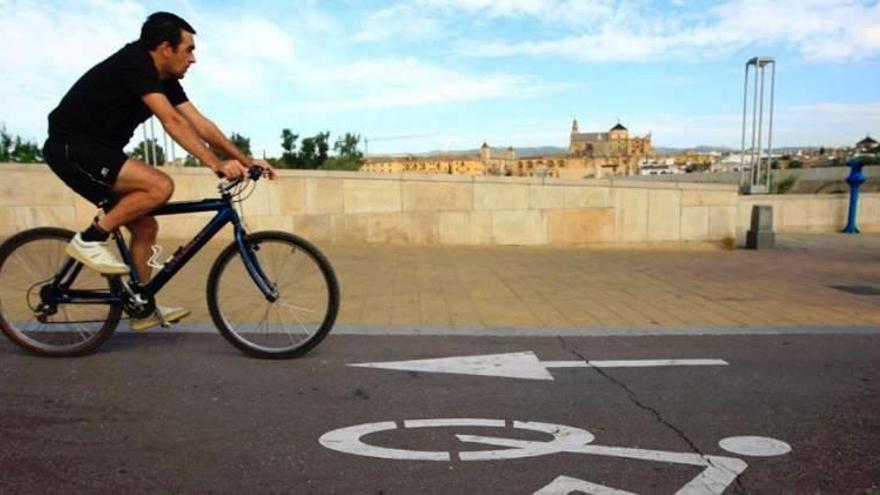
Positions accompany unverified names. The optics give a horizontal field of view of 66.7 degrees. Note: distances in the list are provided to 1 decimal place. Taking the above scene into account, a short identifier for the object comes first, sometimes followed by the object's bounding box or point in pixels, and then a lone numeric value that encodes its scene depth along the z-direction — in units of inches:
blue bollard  568.1
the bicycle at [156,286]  162.4
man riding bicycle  148.3
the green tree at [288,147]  1299.2
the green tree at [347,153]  1312.7
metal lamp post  761.6
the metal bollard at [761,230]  439.8
